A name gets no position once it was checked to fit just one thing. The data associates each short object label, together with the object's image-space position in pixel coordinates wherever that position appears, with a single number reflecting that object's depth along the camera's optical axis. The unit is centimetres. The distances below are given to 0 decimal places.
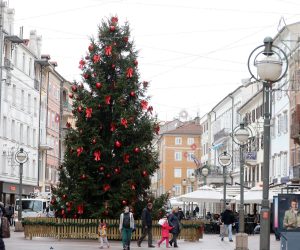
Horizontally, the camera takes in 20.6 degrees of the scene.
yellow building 14375
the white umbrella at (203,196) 4991
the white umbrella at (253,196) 4869
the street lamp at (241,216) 2840
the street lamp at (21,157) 4341
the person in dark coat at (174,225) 3287
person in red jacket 3247
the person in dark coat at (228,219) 4022
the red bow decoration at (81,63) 3553
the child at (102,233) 2933
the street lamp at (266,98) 1680
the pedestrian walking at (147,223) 3177
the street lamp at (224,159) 3950
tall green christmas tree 3434
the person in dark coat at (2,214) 1743
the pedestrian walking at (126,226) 2817
